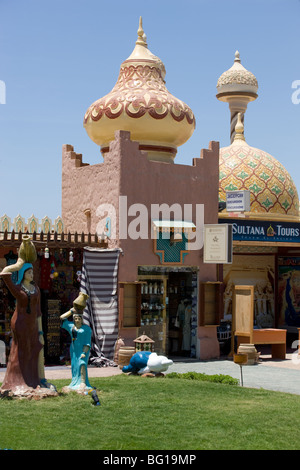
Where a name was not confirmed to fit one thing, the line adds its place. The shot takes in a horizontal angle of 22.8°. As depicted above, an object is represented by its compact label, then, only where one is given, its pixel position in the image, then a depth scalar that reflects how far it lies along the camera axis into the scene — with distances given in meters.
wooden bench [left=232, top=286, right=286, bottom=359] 17.92
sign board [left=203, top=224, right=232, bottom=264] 17.48
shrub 13.89
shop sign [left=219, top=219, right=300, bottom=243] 19.11
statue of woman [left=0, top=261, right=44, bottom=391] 11.20
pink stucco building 16.91
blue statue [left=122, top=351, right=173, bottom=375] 14.05
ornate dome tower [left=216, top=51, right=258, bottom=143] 24.08
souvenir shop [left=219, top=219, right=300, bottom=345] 21.39
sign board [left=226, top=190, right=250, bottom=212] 19.62
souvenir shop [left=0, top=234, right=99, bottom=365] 16.16
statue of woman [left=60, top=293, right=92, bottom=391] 11.80
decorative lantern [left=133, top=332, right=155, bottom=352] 15.65
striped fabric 16.47
